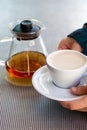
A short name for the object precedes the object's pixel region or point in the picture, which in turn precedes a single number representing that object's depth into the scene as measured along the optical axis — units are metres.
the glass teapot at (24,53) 0.59
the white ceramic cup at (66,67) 0.50
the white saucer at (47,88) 0.51
